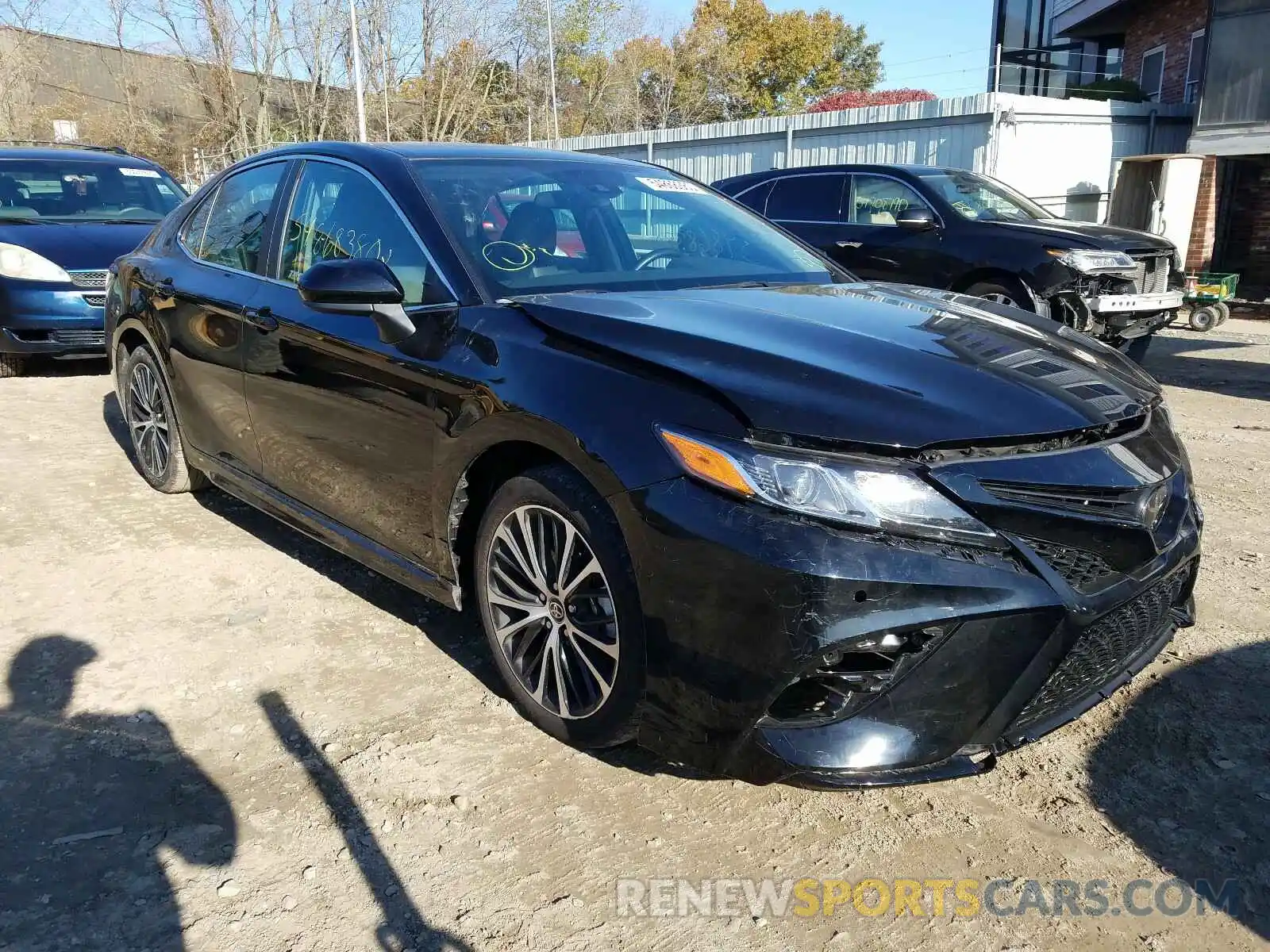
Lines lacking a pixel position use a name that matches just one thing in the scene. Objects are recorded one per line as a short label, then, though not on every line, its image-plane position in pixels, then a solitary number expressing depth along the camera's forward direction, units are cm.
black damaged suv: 797
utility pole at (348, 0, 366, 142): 2430
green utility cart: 1074
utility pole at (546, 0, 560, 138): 3394
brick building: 1469
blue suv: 746
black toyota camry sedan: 211
